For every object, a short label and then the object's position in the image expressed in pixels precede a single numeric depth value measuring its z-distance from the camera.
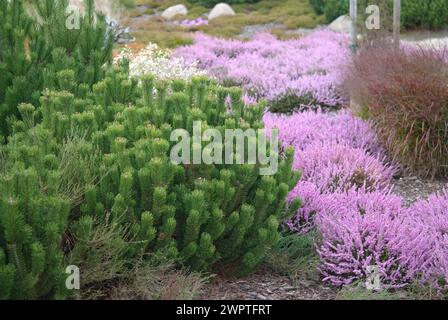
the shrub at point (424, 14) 17.20
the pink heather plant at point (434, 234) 3.89
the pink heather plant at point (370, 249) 3.94
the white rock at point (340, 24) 18.42
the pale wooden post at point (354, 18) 9.16
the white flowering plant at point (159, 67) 8.95
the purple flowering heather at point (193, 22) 20.71
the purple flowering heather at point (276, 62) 9.46
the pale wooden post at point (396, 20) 8.95
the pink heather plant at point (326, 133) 6.66
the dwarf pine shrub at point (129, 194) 3.05
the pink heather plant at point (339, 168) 5.52
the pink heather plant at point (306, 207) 4.57
